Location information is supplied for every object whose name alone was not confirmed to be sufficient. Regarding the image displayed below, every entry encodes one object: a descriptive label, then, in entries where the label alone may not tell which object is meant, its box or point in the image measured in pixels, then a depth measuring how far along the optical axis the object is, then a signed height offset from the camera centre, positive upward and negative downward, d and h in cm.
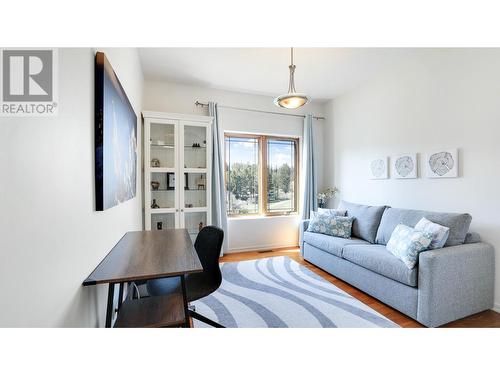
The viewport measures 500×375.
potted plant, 407 -15
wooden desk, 107 -44
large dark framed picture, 116 +33
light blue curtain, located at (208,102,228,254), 351 +21
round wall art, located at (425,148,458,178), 231 +26
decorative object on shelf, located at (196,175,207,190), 343 +8
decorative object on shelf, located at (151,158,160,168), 317 +37
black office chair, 161 -75
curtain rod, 355 +140
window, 390 +25
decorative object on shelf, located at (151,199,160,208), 317 -25
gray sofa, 179 -81
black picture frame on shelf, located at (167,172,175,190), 321 +12
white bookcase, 309 +26
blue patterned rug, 188 -117
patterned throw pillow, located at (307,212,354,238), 300 -55
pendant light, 223 +94
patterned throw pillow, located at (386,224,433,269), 190 -54
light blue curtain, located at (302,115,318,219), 408 +25
